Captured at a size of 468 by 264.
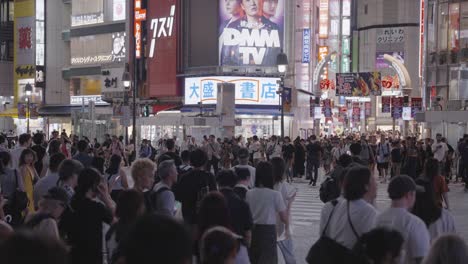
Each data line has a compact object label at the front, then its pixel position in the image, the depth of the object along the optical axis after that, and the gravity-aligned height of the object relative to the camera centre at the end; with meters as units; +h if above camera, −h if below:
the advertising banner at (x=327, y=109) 53.59 +1.08
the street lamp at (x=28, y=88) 43.20 +1.95
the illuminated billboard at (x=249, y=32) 53.59 +6.57
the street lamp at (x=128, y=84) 32.25 +1.66
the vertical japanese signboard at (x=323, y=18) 64.69 +9.19
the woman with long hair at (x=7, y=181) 9.63 -0.77
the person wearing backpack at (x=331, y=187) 9.65 -0.83
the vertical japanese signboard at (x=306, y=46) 55.91 +5.81
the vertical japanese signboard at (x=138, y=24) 58.53 +7.75
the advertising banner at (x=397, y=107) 46.94 +1.11
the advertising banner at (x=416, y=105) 47.41 +1.27
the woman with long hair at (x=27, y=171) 10.30 -0.67
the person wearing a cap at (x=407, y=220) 5.76 -0.74
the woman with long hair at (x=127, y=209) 5.79 -0.67
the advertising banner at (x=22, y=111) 51.80 +0.76
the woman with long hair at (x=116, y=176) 10.77 -0.78
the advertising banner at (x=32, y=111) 54.58 +0.81
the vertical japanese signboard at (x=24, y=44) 71.06 +7.44
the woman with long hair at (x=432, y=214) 6.48 -0.79
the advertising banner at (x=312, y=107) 47.53 +1.09
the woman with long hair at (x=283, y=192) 9.08 -0.85
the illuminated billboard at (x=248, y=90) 52.62 +2.36
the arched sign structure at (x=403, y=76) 48.50 +3.16
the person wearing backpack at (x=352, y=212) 6.02 -0.72
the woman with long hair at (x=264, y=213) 7.99 -0.95
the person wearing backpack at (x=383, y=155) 27.41 -1.11
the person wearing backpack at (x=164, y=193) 7.67 -0.72
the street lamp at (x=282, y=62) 29.72 +2.49
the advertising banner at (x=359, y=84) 50.69 +2.75
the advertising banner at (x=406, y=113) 47.07 +0.71
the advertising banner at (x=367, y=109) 85.03 +1.85
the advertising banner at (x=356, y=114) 72.19 +1.00
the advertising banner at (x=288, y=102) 46.28 +1.43
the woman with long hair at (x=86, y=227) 6.61 -0.93
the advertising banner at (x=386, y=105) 52.53 +1.34
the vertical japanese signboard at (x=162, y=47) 57.06 +5.80
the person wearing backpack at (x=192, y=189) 8.36 -0.74
